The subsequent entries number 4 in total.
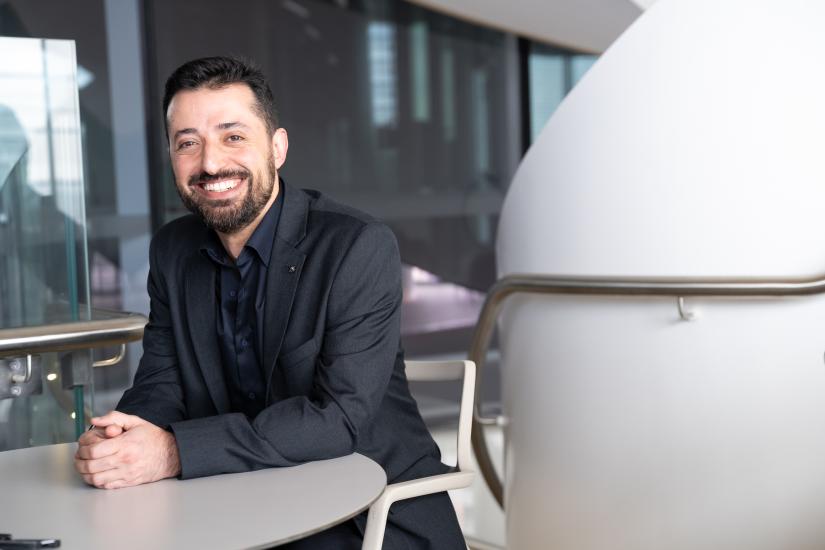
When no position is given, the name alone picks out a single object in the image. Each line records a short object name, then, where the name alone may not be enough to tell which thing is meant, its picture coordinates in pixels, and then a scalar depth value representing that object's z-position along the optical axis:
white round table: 1.36
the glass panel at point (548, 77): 6.94
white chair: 1.79
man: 1.93
